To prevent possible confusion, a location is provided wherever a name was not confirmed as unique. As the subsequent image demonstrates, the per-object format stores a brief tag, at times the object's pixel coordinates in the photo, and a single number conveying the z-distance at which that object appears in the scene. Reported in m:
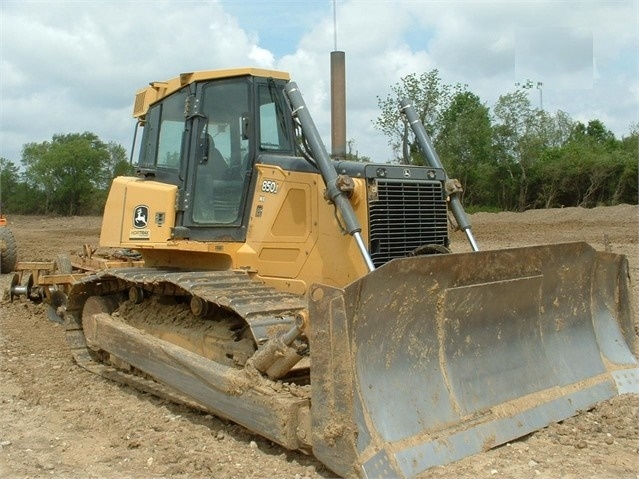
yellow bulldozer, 4.02
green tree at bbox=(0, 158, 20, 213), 45.71
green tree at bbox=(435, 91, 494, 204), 39.19
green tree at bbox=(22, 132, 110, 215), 46.62
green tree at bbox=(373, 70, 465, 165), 25.00
